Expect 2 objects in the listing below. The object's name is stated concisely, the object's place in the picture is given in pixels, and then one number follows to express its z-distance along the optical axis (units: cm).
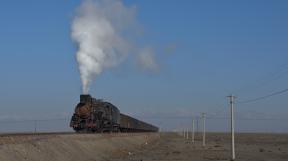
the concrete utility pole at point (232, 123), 4796
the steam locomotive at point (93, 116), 5944
